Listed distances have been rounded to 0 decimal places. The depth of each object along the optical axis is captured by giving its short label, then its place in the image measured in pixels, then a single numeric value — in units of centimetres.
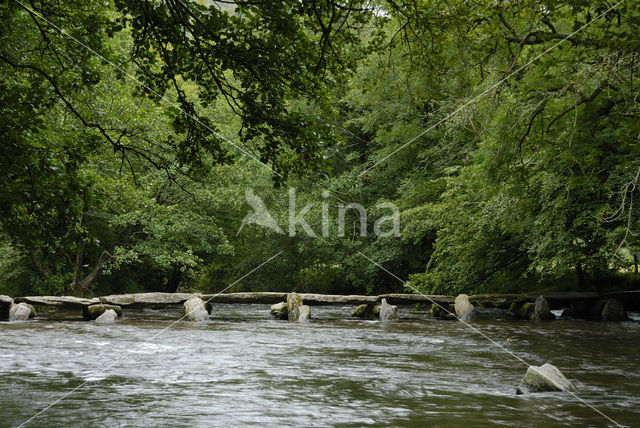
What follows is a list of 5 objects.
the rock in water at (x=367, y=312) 1753
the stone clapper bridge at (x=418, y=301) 1656
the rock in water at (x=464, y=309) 1605
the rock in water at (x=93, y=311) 1616
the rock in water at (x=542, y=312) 1608
